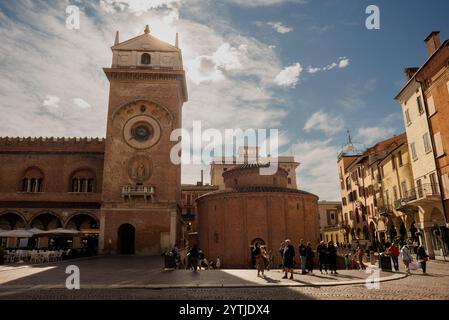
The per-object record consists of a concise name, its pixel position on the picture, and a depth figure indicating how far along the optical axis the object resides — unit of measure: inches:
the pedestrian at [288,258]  566.9
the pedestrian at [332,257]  625.6
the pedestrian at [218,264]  1083.2
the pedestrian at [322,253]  645.4
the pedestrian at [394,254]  671.1
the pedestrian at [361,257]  784.7
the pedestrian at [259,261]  609.0
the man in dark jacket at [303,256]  630.5
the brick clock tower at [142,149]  1182.3
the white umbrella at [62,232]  1024.9
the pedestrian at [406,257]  637.3
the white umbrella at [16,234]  981.8
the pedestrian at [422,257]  619.5
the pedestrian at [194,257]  663.8
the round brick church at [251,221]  1154.0
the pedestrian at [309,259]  657.4
